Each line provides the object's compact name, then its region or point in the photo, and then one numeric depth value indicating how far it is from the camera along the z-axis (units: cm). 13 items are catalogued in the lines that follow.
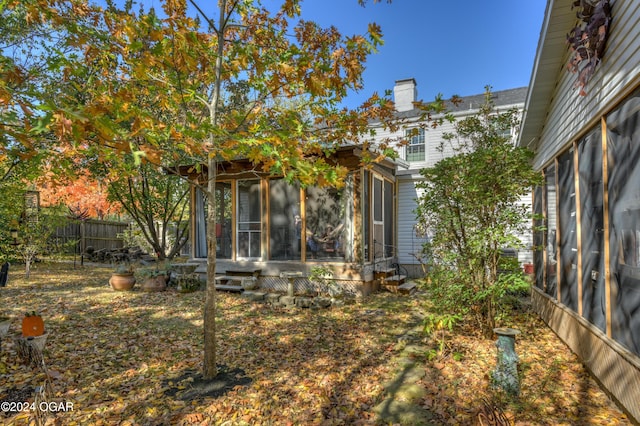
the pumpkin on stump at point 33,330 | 398
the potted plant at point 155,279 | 888
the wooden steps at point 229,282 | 862
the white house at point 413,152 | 1119
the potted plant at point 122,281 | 867
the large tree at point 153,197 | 1151
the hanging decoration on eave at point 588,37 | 338
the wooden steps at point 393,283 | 840
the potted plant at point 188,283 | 883
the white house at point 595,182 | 287
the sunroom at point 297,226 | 817
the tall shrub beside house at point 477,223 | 457
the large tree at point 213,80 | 301
